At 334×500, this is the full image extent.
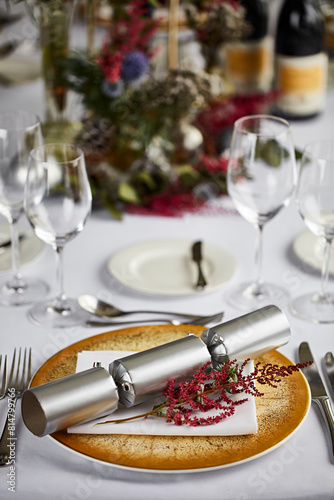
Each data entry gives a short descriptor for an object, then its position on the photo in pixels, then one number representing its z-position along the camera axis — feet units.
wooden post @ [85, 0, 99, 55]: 6.34
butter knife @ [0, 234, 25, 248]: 5.26
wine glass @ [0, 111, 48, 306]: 4.90
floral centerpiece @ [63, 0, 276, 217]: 5.67
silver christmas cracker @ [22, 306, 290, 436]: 3.91
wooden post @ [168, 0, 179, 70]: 6.25
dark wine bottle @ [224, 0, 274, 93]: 6.88
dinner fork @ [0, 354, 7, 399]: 4.24
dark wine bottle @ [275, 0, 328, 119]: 6.58
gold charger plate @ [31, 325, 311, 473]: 3.89
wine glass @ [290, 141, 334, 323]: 4.62
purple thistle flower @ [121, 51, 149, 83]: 5.63
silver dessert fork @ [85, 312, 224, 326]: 4.68
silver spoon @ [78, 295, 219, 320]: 4.73
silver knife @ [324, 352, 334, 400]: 4.36
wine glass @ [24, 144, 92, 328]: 4.52
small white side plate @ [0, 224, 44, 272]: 5.14
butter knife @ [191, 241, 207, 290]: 4.92
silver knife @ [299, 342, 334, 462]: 4.14
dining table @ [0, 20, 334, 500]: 3.92
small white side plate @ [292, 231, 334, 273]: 5.12
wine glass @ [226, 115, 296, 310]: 4.74
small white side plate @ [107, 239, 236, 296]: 4.92
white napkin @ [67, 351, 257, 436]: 3.99
